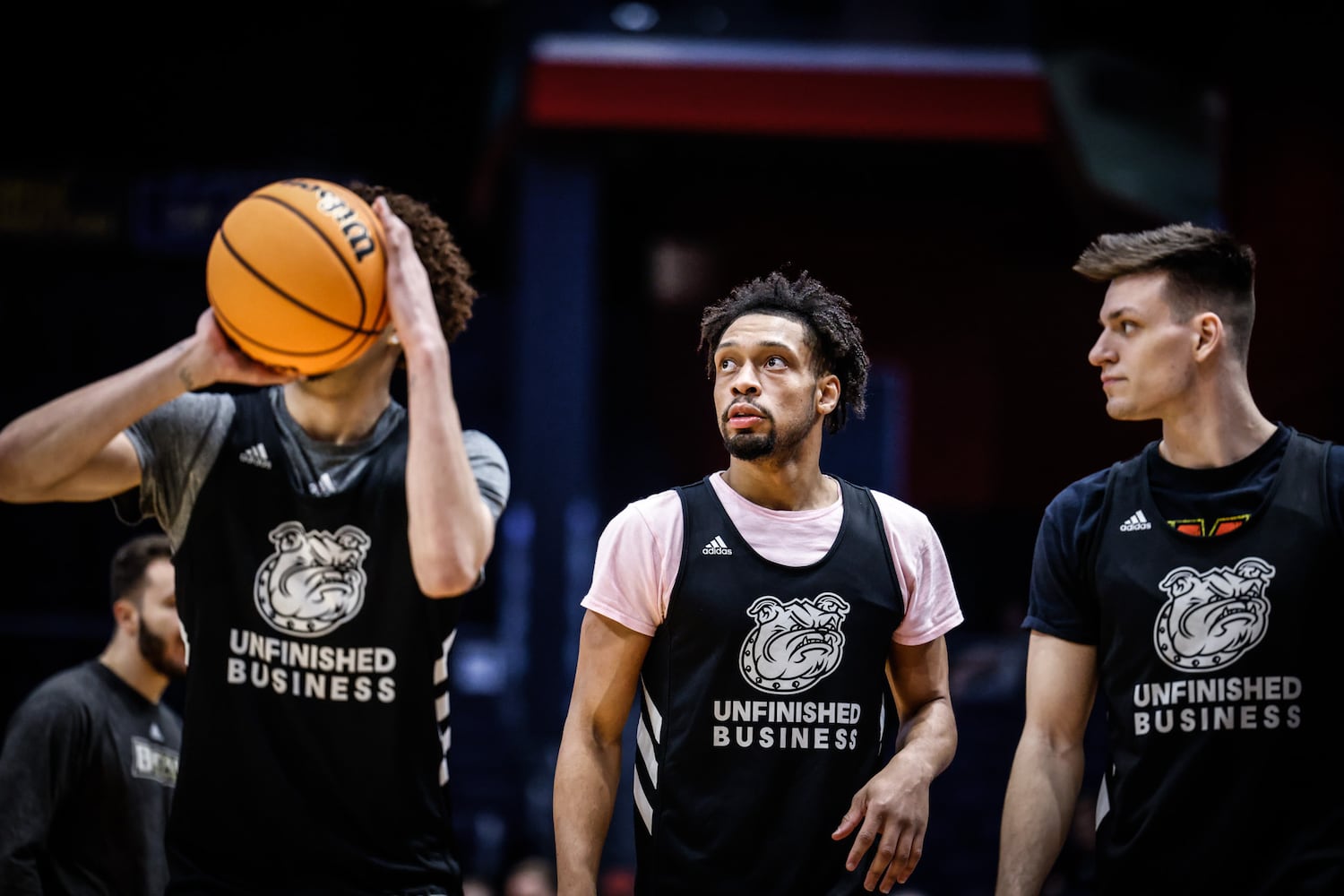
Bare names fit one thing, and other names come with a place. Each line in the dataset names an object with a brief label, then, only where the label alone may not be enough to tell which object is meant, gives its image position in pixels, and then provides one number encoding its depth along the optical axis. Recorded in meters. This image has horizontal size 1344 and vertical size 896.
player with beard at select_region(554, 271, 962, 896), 6.57
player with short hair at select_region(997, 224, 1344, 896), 6.49
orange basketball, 6.17
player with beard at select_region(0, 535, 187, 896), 8.48
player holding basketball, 6.12
